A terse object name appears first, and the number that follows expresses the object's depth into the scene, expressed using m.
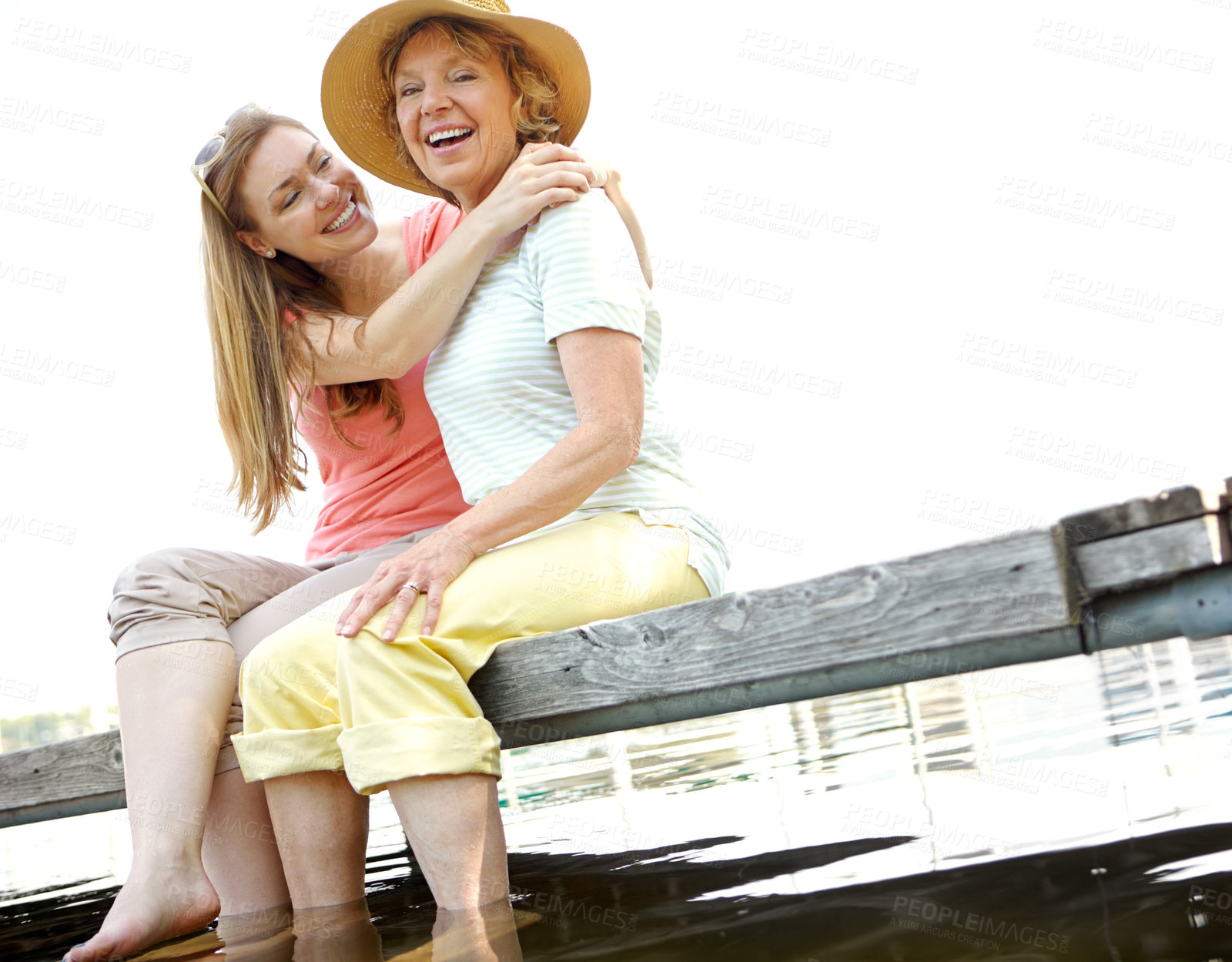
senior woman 1.38
